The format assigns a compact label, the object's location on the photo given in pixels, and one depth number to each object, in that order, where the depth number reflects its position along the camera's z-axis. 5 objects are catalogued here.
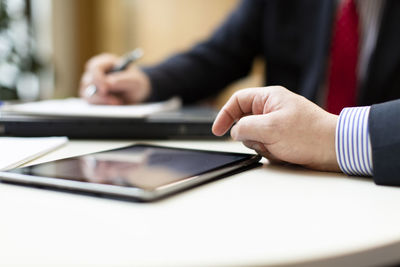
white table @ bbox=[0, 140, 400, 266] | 0.23
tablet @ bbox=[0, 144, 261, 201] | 0.33
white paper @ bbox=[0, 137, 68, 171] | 0.45
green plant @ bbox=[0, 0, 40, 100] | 2.08
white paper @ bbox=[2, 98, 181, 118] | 0.65
